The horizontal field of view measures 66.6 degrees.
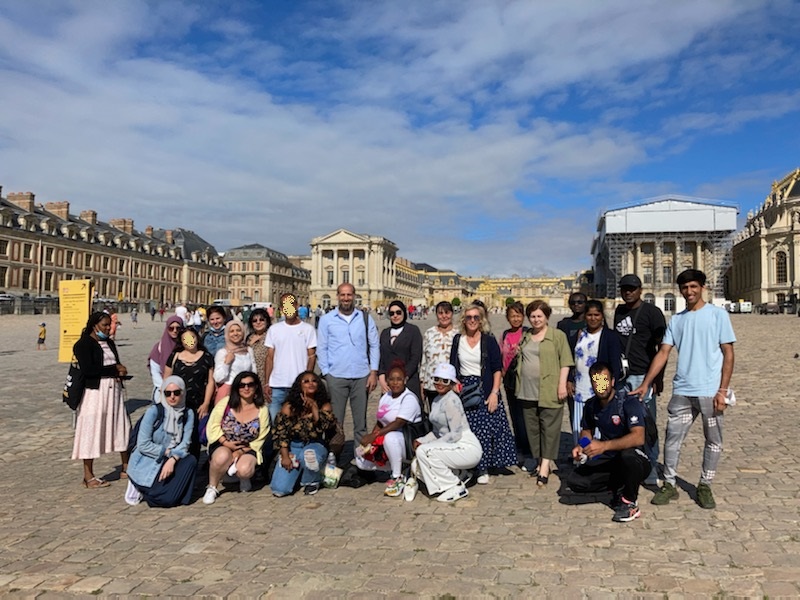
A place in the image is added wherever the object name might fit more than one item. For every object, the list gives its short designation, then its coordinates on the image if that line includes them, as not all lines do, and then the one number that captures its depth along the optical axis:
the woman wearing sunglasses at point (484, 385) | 6.14
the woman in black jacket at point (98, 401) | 6.00
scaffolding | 71.38
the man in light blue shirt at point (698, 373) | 5.12
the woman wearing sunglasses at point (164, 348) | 7.27
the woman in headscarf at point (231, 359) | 6.36
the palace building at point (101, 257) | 56.72
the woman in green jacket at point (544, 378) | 6.07
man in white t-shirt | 6.59
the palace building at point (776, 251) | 70.12
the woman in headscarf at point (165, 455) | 5.44
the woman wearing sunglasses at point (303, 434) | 5.74
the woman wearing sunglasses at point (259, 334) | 7.11
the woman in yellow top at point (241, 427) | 5.76
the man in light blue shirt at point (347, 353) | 6.54
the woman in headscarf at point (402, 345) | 6.62
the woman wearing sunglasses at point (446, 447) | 5.61
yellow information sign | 10.16
